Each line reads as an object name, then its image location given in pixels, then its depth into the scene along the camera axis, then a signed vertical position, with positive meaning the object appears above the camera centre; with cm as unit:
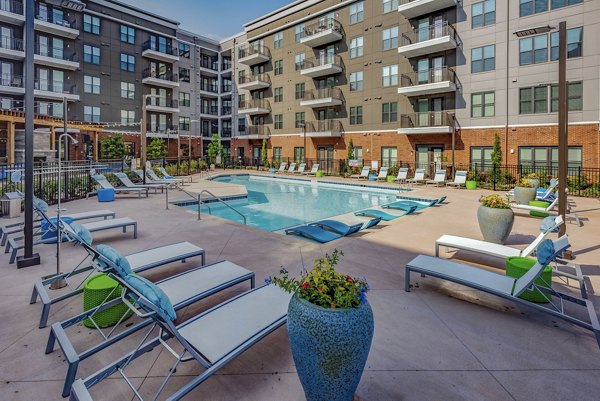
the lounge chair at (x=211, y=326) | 270 -140
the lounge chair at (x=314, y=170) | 2956 +135
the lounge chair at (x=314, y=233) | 822 -122
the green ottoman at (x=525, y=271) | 467 -124
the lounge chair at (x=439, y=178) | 2130 +50
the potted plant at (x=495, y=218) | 735 -71
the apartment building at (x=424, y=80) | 1994 +782
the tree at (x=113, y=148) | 3056 +331
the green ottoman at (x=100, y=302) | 397 -143
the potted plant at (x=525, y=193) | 1178 -23
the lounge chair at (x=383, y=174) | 2461 +85
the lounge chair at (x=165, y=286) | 305 -130
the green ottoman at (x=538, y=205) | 1066 -63
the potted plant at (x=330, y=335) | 238 -107
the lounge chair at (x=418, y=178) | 2253 +52
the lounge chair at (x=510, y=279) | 399 -126
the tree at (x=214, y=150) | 3506 +363
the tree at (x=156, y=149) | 3228 +341
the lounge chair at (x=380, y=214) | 1073 -93
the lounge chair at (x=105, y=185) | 1422 -3
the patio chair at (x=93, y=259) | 396 -118
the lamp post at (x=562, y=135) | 675 +104
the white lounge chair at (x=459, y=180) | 2036 +36
